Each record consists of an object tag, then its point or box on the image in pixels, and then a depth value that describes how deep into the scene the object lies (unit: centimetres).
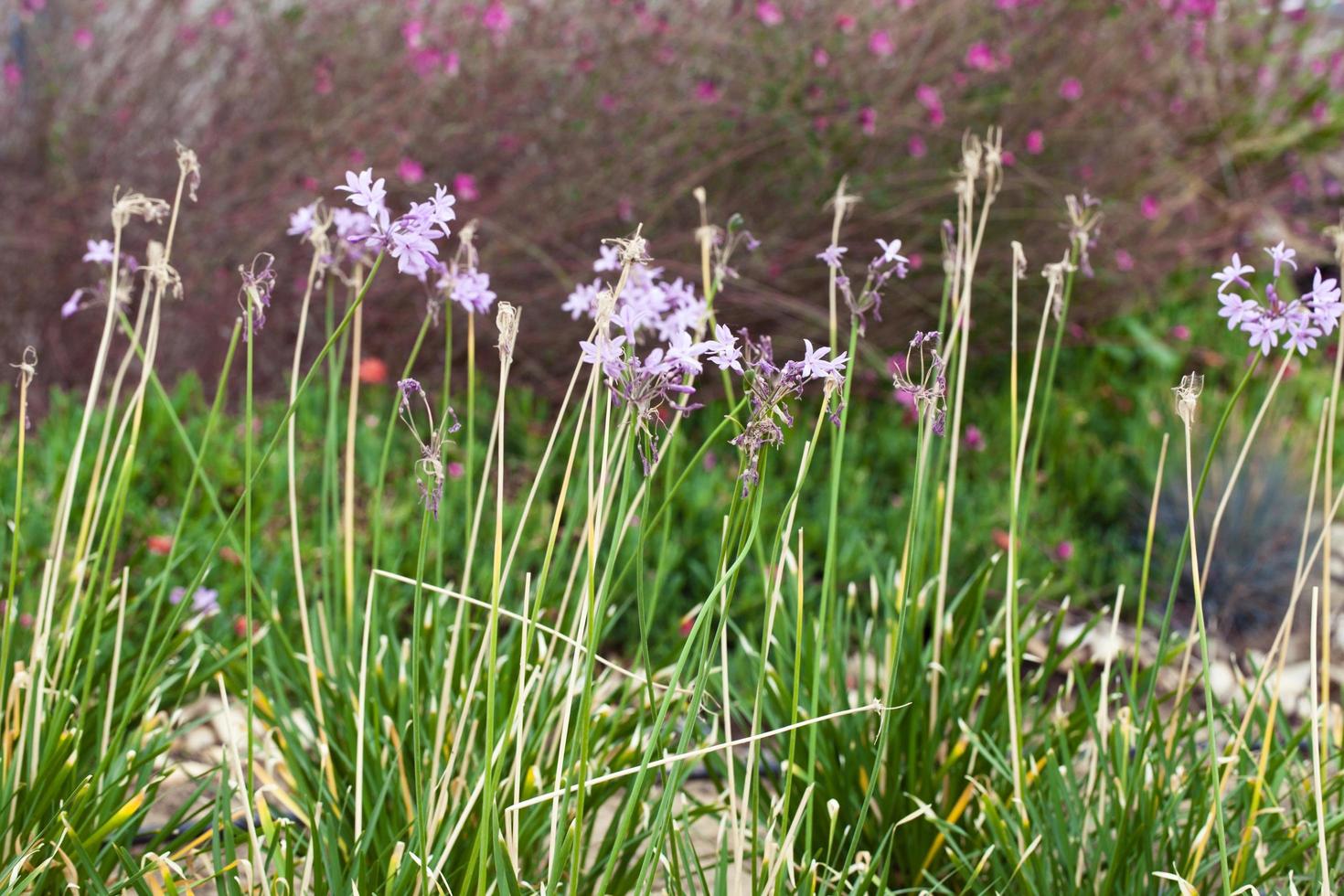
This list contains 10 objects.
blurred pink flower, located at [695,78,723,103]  413
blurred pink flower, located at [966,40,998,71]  417
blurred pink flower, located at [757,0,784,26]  413
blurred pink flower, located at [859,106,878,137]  398
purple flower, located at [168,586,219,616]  257
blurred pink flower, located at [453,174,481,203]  397
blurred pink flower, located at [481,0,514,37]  411
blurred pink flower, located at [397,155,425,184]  404
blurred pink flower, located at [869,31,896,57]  418
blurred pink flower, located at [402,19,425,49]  418
